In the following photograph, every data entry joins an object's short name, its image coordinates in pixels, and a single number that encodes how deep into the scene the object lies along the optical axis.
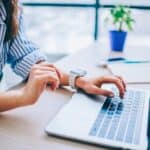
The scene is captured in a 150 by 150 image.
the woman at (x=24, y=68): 0.86
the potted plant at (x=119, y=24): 1.70
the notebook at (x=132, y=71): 1.19
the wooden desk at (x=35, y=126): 0.69
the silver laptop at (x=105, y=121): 0.69
